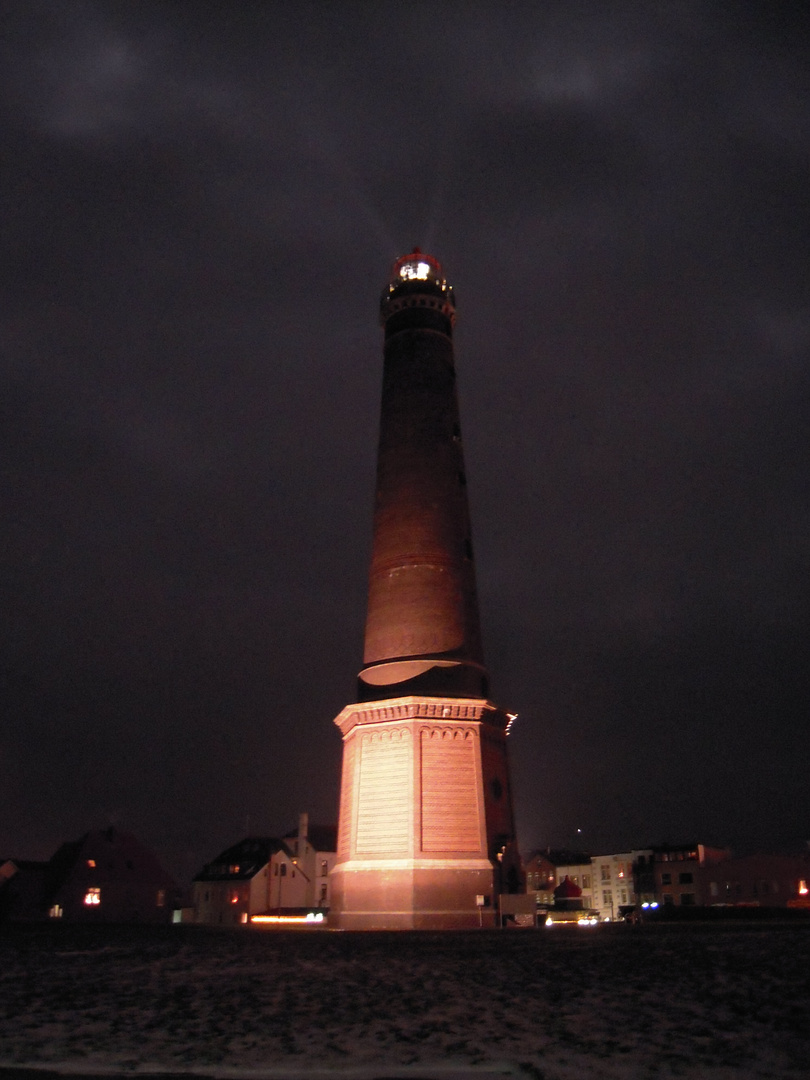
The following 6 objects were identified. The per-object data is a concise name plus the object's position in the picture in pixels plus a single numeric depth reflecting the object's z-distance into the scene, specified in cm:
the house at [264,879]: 6269
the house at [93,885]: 5788
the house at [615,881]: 7859
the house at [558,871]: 8425
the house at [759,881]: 6556
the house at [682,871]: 7338
